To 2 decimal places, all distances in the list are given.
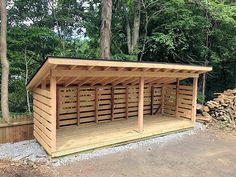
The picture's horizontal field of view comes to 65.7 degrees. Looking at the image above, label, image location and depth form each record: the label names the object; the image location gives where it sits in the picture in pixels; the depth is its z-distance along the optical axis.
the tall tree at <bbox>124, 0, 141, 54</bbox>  7.97
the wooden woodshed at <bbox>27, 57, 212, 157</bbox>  3.85
